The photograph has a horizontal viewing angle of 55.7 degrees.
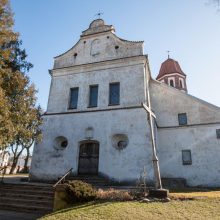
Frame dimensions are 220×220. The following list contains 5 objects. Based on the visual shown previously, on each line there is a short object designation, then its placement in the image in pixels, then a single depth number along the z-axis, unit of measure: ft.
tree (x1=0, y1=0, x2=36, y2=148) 30.86
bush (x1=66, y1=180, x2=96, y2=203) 28.04
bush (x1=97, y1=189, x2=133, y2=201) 27.83
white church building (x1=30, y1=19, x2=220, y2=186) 44.91
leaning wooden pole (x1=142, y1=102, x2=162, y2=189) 28.78
